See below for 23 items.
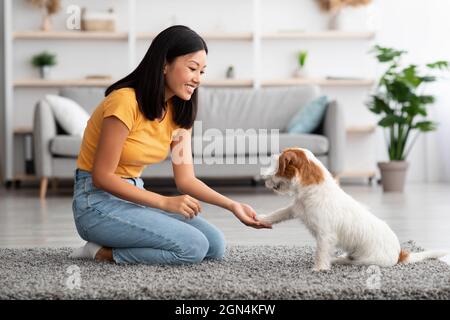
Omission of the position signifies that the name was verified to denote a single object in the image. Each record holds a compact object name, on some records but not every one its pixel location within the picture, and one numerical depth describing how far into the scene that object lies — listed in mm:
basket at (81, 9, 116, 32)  11820
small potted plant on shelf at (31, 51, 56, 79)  11864
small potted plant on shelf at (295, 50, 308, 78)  11972
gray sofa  9385
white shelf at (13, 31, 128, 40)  11762
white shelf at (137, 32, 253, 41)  11869
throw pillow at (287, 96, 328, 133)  9950
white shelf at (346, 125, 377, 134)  11856
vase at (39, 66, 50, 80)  11900
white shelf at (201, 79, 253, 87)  11900
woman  3776
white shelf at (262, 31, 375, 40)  11972
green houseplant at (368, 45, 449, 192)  10074
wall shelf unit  11748
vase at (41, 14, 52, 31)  11914
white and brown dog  3707
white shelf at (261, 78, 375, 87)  11885
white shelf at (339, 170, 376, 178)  11864
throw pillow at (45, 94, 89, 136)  9704
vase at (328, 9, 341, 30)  12117
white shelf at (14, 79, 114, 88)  11748
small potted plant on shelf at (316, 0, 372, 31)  12009
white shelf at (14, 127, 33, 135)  11588
